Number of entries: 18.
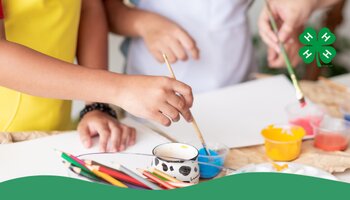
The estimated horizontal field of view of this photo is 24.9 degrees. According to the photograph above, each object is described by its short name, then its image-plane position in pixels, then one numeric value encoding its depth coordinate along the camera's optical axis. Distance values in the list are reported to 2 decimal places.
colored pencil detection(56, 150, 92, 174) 1.14
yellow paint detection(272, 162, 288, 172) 1.28
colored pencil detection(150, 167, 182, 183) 1.18
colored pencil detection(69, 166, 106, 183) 1.12
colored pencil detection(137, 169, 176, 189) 1.16
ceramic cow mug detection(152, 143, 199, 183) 1.22
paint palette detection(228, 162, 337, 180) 1.27
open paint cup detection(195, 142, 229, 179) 1.29
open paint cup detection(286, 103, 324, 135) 1.50
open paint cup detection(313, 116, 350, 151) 1.43
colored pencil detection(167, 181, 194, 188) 1.16
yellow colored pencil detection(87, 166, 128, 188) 1.11
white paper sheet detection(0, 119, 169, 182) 1.29
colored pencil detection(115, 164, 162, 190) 1.14
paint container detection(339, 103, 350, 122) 1.53
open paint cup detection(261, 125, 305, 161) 1.37
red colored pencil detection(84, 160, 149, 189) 1.13
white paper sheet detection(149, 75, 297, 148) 1.48
